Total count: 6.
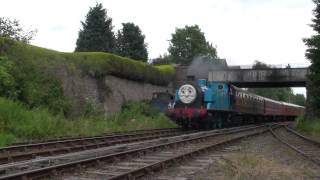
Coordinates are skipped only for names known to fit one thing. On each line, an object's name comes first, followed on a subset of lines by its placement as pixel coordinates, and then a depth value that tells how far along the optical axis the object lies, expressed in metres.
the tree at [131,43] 63.50
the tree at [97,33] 61.41
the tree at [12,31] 31.02
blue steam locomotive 27.73
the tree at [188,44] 98.38
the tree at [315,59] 26.97
